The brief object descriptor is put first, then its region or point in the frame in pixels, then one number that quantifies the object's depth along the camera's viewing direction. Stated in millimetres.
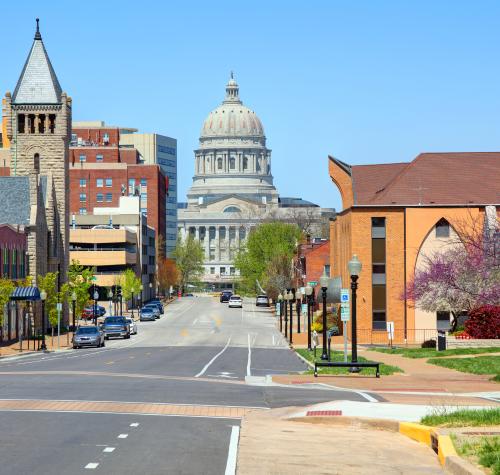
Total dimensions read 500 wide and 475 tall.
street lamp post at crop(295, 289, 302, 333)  116650
